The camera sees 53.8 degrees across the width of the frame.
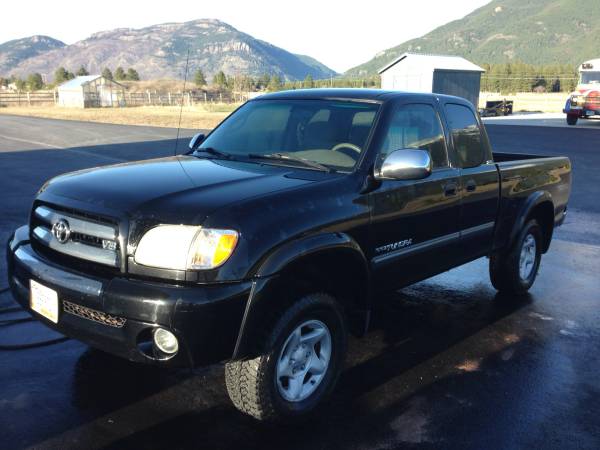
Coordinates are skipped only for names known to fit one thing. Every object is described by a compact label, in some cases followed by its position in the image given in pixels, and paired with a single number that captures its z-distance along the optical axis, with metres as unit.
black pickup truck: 2.89
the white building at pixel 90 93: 59.59
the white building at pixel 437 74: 39.44
